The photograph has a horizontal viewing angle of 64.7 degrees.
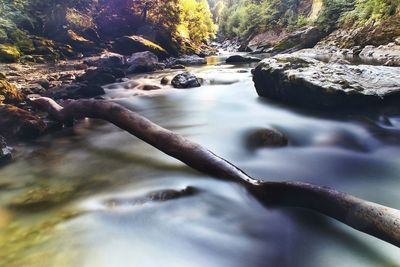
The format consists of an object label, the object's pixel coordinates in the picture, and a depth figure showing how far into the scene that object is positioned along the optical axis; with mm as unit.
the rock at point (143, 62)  15406
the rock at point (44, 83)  9508
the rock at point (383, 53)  10995
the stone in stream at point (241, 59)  18406
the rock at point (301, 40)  22375
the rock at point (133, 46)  21000
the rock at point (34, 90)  8635
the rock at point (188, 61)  19331
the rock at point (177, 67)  16638
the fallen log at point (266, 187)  1989
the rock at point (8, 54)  13376
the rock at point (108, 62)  15703
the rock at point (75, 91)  8188
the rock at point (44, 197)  3080
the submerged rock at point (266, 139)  4608
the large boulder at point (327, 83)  5559
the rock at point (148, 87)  10242
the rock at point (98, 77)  10945
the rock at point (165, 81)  11008
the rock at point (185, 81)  10094
